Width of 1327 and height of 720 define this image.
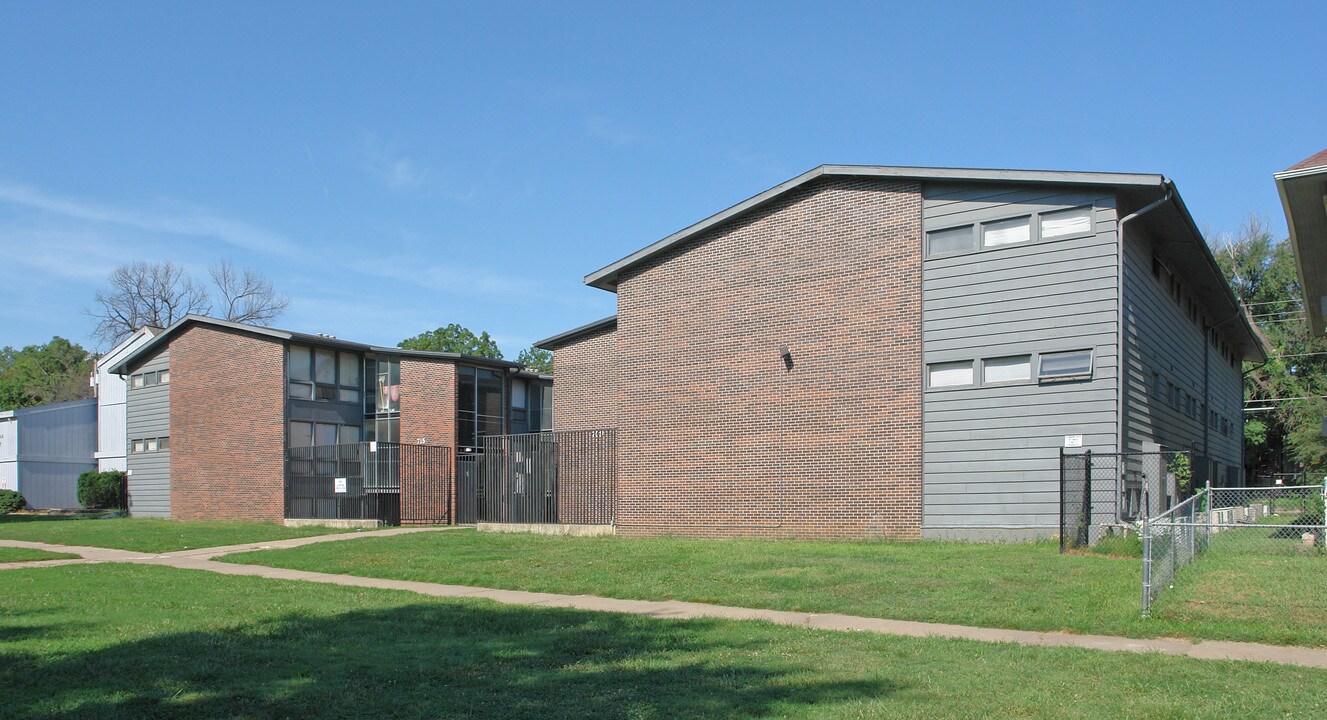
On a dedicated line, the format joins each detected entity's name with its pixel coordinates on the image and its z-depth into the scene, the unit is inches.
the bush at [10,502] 1681.8
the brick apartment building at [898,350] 743.1
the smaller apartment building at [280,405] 1309.1
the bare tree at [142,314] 2657.5
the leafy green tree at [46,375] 3034.0
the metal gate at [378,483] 1221.7
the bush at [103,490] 1675.7
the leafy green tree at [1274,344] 2087.8
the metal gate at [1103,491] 704.4
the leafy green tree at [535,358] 4074.8
